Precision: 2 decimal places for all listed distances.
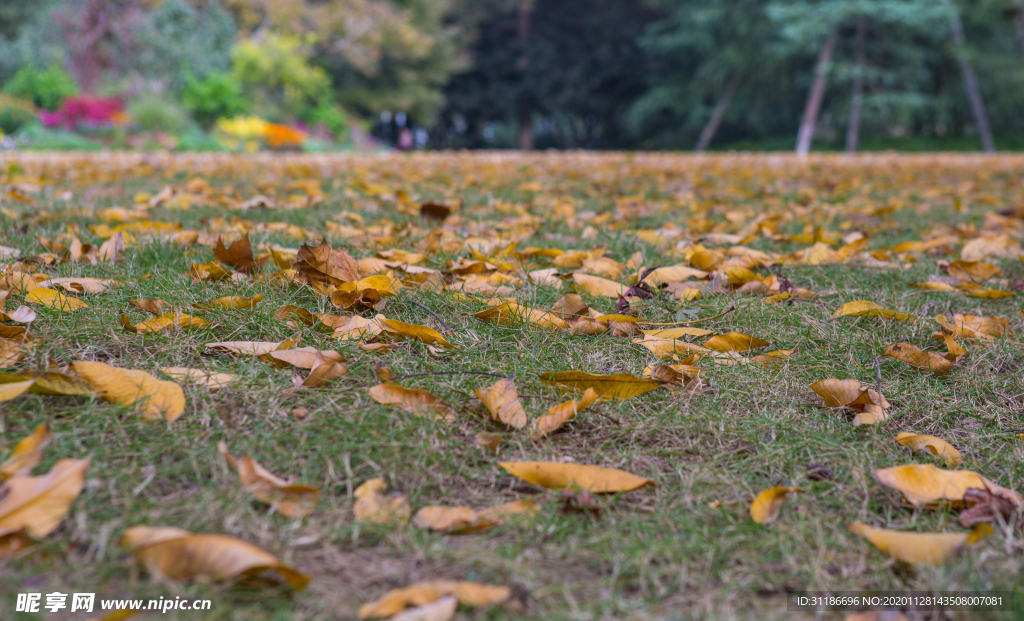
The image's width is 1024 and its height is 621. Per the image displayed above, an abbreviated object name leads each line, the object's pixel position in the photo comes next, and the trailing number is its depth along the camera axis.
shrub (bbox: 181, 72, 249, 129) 13.77
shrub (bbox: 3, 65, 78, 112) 13.55
